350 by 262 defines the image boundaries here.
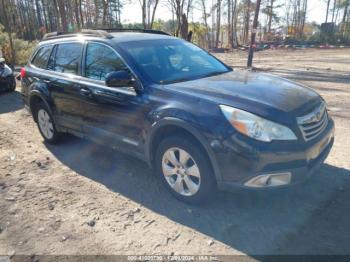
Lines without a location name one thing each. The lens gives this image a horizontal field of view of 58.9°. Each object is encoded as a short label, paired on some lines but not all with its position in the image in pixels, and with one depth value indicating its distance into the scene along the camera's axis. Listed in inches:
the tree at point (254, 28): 506.3
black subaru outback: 109.7
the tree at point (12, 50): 629.4
